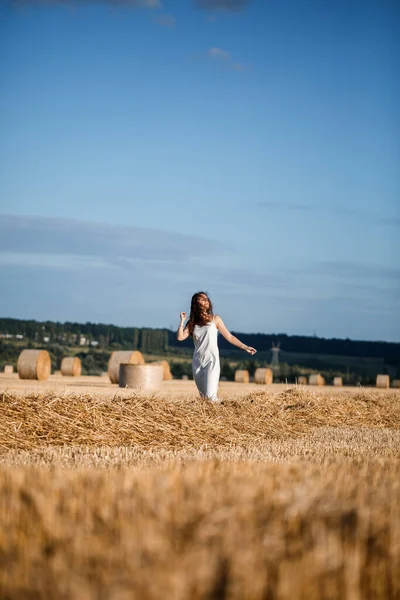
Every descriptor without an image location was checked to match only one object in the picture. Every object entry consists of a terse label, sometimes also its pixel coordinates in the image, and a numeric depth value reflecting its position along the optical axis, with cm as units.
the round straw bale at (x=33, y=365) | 2698
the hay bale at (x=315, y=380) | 3694
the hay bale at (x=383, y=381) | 3400
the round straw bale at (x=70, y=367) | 3219
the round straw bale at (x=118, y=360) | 2595
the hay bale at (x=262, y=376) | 3466
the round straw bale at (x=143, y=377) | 2142
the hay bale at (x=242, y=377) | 3600
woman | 1198
